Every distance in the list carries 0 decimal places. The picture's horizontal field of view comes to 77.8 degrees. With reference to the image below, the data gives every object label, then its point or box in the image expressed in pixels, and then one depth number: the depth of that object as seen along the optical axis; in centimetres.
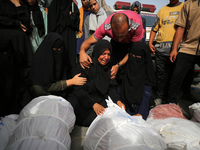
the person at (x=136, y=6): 318
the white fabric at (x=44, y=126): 93
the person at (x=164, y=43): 223
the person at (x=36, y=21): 223
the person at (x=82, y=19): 278
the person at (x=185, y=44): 183
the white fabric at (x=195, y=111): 142
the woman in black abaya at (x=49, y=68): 170
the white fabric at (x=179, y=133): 108
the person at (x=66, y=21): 246
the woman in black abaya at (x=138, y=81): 185
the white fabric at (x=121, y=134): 95
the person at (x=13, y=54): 158
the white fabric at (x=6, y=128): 104
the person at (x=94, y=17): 251
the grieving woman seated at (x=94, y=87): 174
